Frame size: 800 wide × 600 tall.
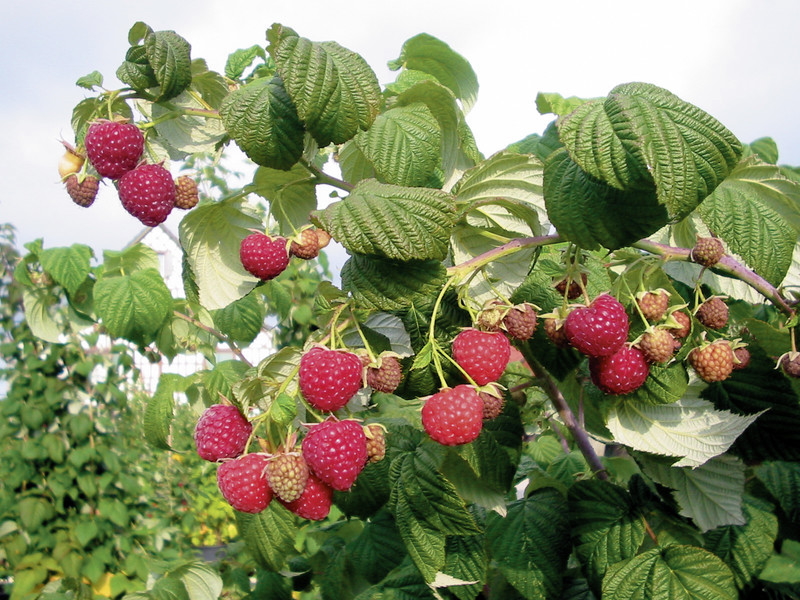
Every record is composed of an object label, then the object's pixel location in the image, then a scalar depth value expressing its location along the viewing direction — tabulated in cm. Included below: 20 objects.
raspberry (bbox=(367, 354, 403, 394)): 29
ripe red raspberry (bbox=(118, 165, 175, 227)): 32
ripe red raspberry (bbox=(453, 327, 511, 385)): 28
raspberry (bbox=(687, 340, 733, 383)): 30
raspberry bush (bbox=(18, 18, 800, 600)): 27
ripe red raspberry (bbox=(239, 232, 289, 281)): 32
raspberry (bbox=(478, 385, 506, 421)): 29
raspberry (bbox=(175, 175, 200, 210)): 35
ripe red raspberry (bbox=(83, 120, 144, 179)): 32
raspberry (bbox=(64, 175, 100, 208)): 35
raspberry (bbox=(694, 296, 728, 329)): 32
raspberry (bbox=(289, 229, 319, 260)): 33
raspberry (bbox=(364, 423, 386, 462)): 29
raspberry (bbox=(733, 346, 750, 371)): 32
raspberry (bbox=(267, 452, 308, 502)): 27
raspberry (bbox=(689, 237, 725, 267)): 31
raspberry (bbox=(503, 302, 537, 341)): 29
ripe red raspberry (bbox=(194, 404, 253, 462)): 28
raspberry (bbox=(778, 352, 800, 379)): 32
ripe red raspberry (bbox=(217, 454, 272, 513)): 28
